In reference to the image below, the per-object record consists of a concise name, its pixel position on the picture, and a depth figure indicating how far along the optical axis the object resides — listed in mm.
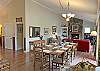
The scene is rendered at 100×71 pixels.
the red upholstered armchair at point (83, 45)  4860
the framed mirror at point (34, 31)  5006
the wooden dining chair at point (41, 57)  2718
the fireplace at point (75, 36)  7230
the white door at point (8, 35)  5383
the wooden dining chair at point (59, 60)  2554
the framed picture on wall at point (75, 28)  7184
